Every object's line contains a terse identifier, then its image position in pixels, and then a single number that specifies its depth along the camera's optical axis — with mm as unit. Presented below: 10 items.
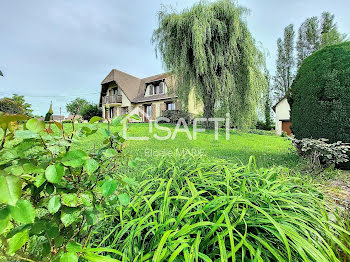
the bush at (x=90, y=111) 23775
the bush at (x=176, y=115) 15789
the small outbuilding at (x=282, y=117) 20406
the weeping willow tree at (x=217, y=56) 9695
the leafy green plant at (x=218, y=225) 794
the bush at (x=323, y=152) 3157
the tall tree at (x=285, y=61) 25078
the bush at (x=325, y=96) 3521
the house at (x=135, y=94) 19609
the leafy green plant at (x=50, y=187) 494
